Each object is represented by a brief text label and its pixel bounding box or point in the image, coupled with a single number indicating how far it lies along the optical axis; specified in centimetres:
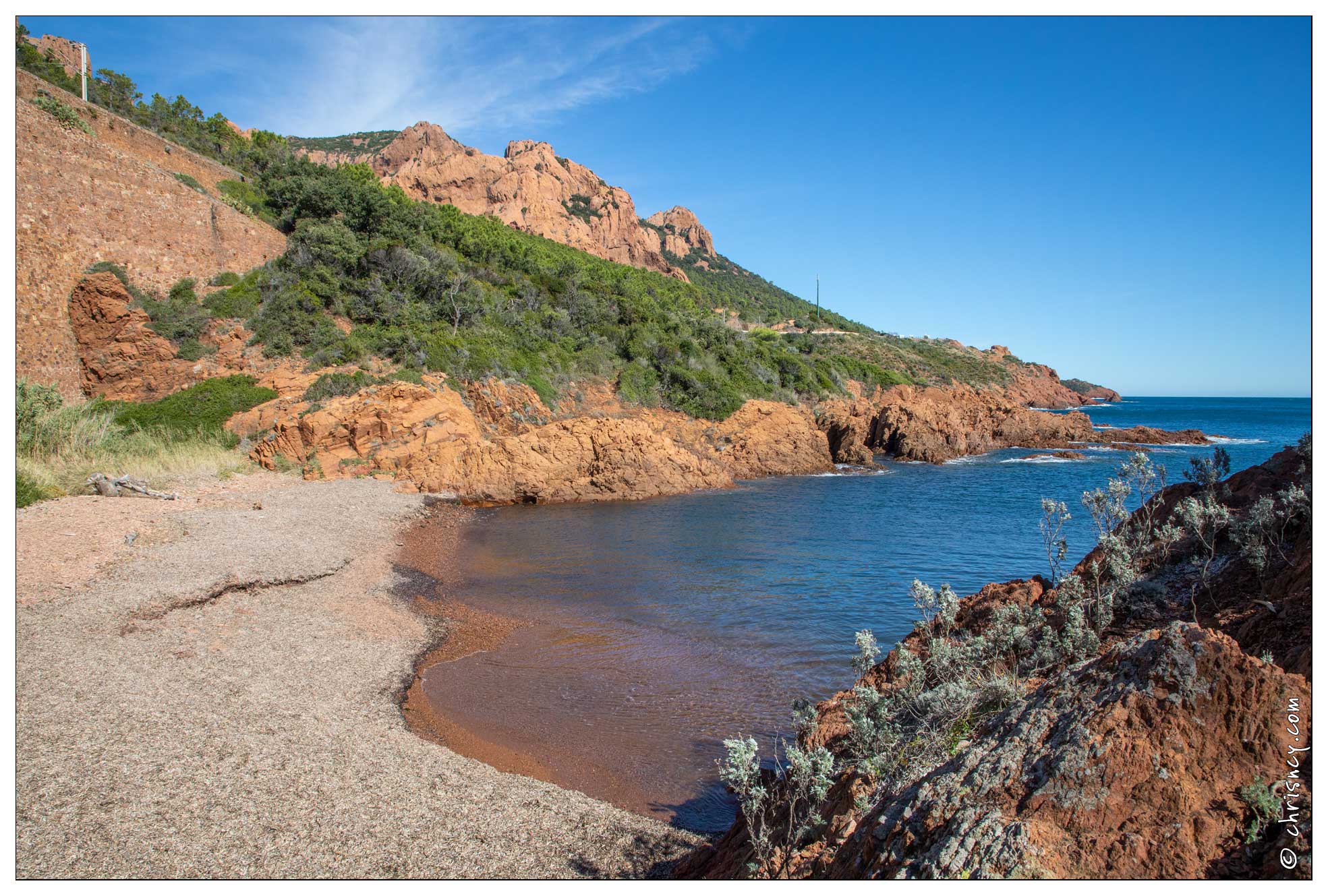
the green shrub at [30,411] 1299
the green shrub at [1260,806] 227
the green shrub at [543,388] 2478
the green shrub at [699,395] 2847
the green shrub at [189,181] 2453
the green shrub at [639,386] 2769
